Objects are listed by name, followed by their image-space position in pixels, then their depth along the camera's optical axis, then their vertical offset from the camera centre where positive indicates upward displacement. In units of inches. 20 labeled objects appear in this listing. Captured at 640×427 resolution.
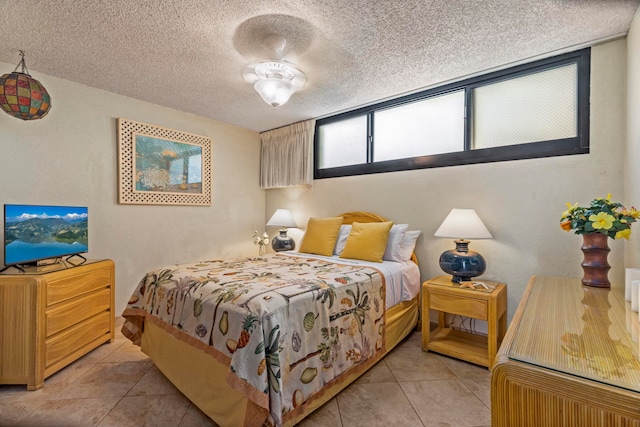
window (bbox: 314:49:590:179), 89.5 +33.9
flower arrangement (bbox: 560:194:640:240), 63.5 -1.6
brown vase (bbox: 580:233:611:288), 67.9 -12.0
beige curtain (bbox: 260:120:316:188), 156.1 +31.5
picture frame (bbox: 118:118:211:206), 125.5 +21.2
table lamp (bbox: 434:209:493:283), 92.4 -11.0
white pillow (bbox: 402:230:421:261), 109.8 -12.3
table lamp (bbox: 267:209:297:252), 154.3 -8.4
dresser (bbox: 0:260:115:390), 74.8 -30.5
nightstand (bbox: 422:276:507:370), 82.7 -30.4
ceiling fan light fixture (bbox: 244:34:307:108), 85.7 +42.1
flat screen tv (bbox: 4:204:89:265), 81.3 -7.0
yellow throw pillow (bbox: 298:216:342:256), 121.5 -11.2
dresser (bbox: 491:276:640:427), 27.2 -17.0
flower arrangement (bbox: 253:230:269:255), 168.9 -17.4
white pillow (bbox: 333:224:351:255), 122.3 -12.6
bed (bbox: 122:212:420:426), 53.5 -27.7
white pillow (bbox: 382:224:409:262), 108.0 -13.0
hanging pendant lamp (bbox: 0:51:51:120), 79.4 +31.8
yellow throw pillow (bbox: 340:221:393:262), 105.6 -11.6
